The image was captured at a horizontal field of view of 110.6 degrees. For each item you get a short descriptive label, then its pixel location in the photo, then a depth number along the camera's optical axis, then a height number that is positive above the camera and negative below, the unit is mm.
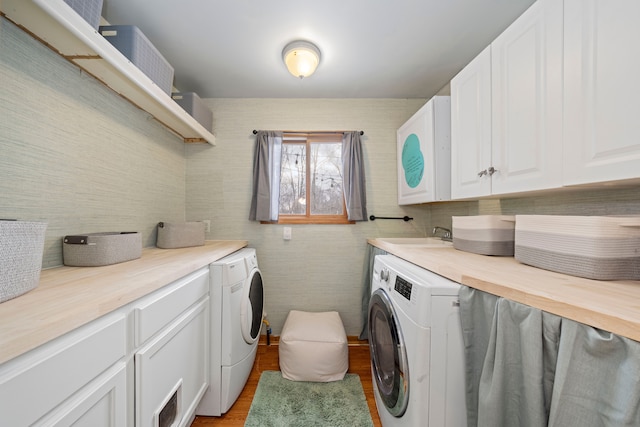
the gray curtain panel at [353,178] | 2160 +349
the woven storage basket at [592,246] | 715 -110
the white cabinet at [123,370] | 470 -466
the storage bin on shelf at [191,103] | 1851 +929
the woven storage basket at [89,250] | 1035 -179
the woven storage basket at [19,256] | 617 -132
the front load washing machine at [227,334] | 1349 -771
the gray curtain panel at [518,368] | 614 -459
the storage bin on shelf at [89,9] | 927 +875
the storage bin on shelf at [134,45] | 1217 +948
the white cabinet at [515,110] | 878 +501
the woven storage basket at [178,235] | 1661 -170
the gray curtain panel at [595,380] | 458 -377
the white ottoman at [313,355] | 1607 -1040
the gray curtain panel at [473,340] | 803 -462
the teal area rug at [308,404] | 1309 -1229
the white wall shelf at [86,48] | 820 +742
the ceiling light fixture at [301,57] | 1526 +1106
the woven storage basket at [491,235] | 1188 -112
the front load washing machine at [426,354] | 831 -550
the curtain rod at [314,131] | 2225 +829
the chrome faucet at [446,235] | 1934 -193
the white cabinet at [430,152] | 1593 +479
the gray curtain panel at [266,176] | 2139 +361
